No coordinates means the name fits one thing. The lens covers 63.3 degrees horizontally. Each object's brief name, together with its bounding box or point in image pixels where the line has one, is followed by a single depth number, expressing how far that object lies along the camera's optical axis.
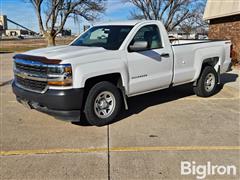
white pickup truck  3.20
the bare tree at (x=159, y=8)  17.11
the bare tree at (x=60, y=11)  16.59
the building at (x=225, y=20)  8.65
